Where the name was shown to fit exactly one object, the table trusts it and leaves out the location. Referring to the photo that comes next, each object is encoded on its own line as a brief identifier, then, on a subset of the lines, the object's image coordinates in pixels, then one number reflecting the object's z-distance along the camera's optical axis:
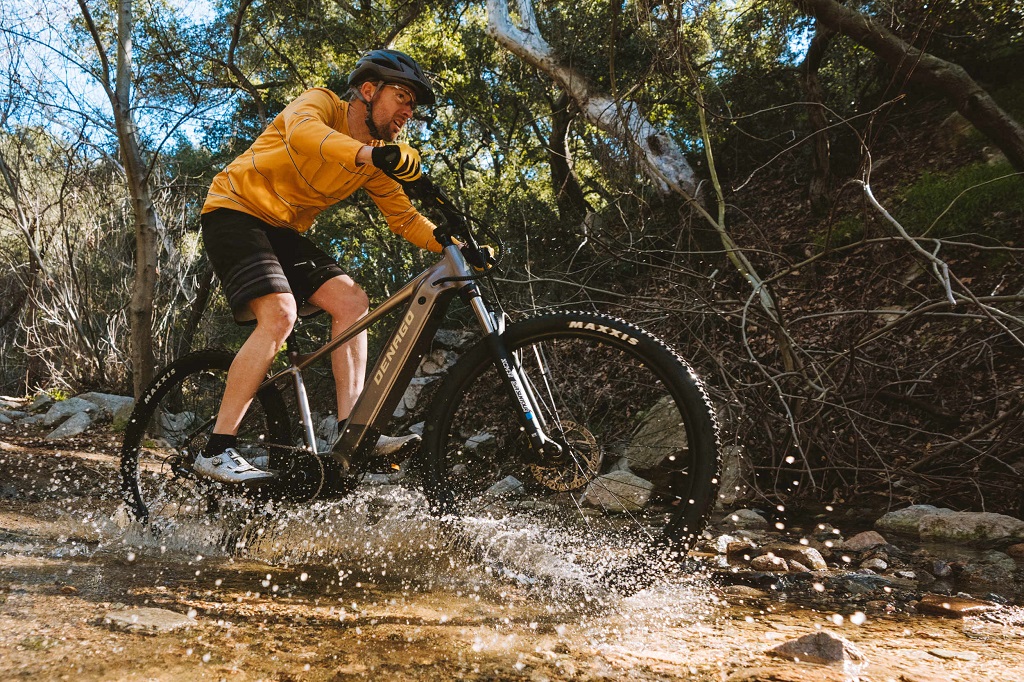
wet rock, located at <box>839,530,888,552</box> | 3.14
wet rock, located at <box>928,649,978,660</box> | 1.80
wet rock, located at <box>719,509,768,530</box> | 3.69
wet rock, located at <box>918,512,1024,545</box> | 3.13
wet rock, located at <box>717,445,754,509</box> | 4.15
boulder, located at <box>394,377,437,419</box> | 8.74
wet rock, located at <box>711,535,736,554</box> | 3.14
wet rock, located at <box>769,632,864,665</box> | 1.74
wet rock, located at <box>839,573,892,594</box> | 2.53
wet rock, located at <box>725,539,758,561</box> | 3.08
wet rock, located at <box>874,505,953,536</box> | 3.42
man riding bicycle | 2.94
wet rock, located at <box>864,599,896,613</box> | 2.28
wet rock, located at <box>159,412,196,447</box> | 3.70
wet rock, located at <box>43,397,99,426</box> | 9.17
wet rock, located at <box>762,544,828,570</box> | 2.87
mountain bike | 2.45
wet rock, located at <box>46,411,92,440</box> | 7.99
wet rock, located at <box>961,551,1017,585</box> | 2.64
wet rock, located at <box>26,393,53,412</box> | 11.09
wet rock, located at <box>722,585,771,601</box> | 2.41
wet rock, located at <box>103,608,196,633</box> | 1.89
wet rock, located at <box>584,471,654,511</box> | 4.04
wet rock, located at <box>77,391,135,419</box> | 9.18
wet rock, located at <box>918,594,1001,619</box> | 2.23
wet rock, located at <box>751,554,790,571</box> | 2.78
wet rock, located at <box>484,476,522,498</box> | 2.99
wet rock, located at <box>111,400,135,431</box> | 8.53
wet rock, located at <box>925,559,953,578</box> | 2.74
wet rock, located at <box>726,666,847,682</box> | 1.63
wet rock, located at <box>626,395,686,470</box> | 4.67
